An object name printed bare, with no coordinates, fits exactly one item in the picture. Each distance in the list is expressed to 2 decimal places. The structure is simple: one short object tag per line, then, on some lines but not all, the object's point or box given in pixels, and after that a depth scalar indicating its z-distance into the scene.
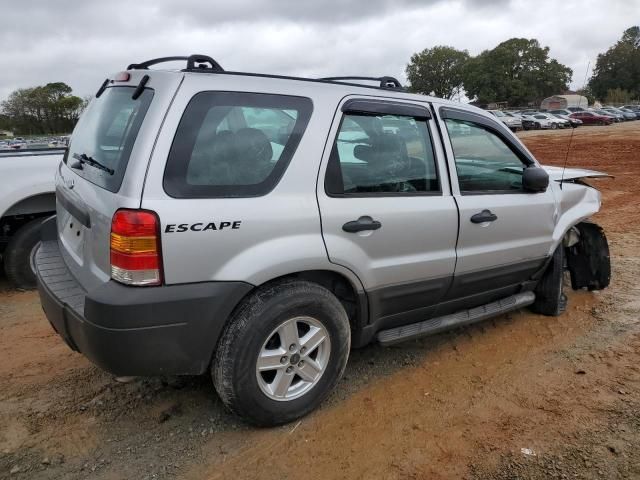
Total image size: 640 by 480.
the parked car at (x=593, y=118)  46.56
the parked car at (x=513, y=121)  44.78
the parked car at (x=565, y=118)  45.06
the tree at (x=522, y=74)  92.56
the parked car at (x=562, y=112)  53.00
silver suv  2.42
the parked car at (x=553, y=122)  46.34
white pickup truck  4.84
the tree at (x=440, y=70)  106.56
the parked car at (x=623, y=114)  52.12
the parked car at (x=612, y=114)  48.60
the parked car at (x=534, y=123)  46.67
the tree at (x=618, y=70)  92.94
